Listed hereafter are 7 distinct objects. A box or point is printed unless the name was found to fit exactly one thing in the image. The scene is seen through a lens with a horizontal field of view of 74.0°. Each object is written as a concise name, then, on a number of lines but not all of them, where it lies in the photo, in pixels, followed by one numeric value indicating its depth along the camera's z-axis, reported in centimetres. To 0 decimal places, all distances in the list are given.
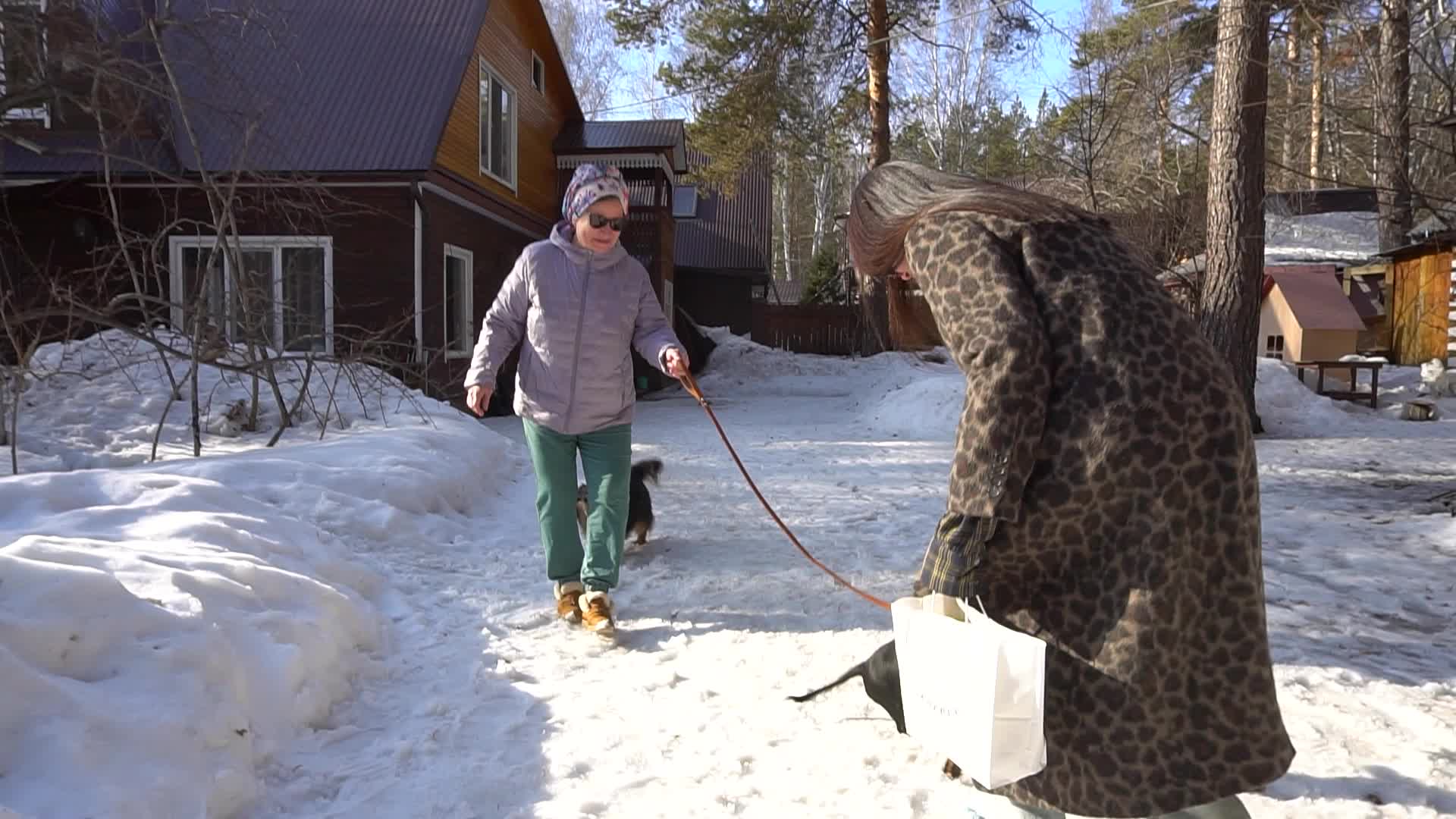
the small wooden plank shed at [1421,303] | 1827
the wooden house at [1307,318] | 1579
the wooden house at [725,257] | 2919
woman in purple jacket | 401
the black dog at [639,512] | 547
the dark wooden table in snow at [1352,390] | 1388
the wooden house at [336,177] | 1217
